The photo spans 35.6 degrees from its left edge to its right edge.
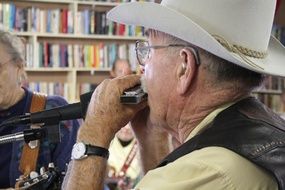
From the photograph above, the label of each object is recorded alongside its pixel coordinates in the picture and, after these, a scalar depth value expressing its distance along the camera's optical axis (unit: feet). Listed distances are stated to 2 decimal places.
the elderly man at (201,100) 2.56
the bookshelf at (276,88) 15.10
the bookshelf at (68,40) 13.16
